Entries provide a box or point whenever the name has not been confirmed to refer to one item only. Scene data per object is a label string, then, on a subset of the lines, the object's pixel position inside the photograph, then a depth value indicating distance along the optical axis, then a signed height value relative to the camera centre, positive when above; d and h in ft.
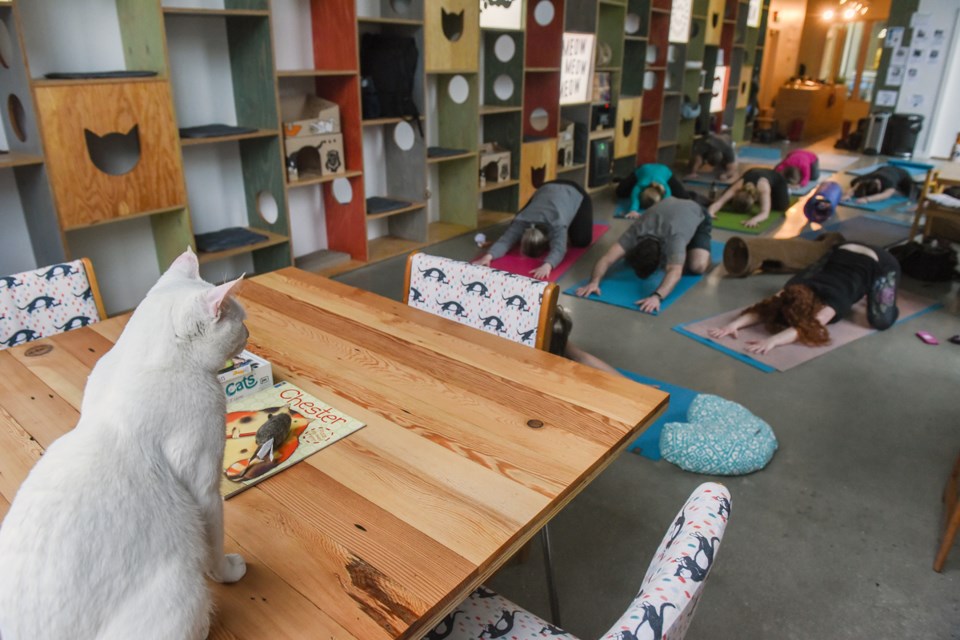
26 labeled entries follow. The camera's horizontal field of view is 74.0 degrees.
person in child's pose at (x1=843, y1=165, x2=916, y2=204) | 19.81 -2.99
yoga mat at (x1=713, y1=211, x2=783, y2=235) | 17.07 -3.65
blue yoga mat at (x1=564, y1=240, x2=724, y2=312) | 12.28 -3.94
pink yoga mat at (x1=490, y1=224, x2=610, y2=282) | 13.32 -3.71
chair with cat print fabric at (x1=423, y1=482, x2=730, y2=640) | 2.03 -1.62
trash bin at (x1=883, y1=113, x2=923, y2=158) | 26.71 -1.96
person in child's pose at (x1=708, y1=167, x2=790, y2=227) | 17.90 -2.97
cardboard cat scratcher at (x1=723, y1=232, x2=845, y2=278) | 13.60 -3.42
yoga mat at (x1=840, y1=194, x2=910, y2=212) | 19.38 -3.50
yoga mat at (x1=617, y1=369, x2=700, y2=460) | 7.59 -4.07
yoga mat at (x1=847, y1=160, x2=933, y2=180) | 22.26 -2.88
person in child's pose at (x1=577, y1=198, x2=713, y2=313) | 12.16 -3.02
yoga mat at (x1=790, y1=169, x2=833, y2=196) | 20.63 -3.32
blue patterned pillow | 7.13 -3.87
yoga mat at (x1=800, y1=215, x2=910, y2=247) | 16.25 -3.69
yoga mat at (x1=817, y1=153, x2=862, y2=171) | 25.77 -3.12
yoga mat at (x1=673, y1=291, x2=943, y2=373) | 9.98 -4.06
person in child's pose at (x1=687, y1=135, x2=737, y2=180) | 22.08 -2.47
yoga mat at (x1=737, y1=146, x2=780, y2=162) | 27.55 -2.99
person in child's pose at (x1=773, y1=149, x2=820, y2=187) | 21.48 -2.76
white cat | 1.93 -1.29
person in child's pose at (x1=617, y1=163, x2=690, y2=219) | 17.31 -2.79
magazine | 3.34 -1.91
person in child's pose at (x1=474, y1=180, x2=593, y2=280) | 13.02 -2.91
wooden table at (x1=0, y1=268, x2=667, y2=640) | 2.58 -1.91
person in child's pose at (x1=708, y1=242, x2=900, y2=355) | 10.40 -3.38
